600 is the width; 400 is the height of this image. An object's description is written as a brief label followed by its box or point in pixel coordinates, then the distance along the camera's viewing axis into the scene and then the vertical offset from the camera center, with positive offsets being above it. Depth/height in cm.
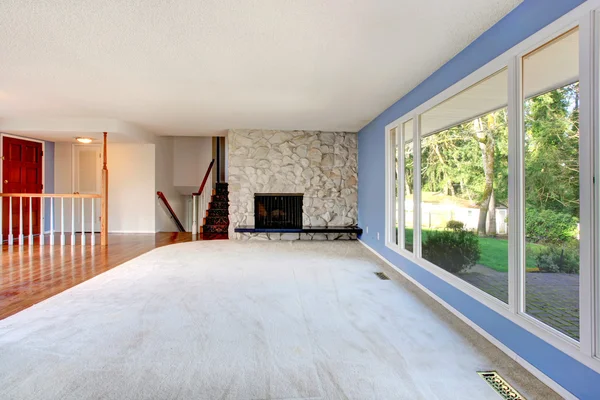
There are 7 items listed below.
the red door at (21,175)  663 +55
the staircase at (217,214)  813 -34
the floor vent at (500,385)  178 -103
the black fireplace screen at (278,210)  746 -21
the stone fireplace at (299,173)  734 +60
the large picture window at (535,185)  173 +11
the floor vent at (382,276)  418 -96
